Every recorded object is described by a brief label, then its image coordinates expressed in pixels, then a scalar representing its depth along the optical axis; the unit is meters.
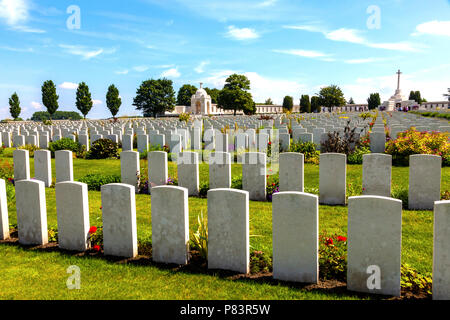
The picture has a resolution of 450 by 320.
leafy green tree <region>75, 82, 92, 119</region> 67.06
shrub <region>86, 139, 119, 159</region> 14.61
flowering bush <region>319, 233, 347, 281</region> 4.31
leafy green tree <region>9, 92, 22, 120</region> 62.53
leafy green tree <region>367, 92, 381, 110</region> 100.75
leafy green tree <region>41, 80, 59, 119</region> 62.03
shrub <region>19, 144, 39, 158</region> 15.51
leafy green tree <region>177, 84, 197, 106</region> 102.69
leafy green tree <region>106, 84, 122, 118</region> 72.56
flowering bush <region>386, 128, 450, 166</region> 11.07
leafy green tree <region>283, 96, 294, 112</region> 89.62
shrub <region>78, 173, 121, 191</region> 9.36
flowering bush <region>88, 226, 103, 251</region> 5.21
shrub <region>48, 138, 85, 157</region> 15.35
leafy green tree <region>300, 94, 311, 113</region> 86.19
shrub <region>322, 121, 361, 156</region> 12.45
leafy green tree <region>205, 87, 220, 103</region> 107.11
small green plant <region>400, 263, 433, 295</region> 3.96
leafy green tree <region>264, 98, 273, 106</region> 124.69
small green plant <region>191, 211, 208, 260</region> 4.76
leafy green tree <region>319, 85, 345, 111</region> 90.31
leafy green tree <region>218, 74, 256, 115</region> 68.06
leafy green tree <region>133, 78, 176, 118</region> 78.12
